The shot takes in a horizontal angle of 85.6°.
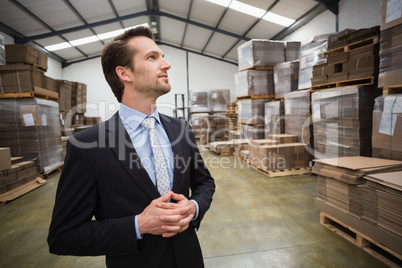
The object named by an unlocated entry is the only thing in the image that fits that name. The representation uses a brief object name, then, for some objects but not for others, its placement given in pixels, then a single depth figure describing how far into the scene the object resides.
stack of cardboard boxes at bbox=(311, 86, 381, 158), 4.09
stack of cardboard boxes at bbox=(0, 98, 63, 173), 5.48
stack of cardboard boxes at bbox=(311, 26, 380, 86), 3.89
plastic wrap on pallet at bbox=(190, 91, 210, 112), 13.56
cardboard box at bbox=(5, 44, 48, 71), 5.31
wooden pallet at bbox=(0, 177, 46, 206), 4.44
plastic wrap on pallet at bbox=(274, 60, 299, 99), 6.46
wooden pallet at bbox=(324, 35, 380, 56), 3.88
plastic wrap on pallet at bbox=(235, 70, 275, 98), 7.24
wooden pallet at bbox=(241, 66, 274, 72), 7.18
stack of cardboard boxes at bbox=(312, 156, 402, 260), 2.22
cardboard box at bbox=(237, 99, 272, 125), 7.37
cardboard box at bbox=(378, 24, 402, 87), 3.06
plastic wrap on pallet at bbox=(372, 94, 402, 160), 3.00
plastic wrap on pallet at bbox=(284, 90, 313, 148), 5.55
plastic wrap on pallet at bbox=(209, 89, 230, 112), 13.03
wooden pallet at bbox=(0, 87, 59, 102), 5.37
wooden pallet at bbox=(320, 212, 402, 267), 2.30
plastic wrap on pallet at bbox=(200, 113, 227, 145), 10.90
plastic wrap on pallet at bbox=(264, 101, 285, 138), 6.57
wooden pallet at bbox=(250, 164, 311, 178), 5.52
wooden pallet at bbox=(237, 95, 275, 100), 7.33
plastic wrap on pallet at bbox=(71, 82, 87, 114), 10.45
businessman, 1.02
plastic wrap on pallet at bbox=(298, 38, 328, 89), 5.37
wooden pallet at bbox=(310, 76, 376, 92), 4.09
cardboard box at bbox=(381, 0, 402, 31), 2.94
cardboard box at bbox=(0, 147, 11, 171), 4.35
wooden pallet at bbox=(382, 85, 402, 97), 3.21
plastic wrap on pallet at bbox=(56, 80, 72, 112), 8.76
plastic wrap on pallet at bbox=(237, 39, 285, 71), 7.01
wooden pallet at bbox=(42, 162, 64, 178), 6.04
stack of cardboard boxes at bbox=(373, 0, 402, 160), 3.01
